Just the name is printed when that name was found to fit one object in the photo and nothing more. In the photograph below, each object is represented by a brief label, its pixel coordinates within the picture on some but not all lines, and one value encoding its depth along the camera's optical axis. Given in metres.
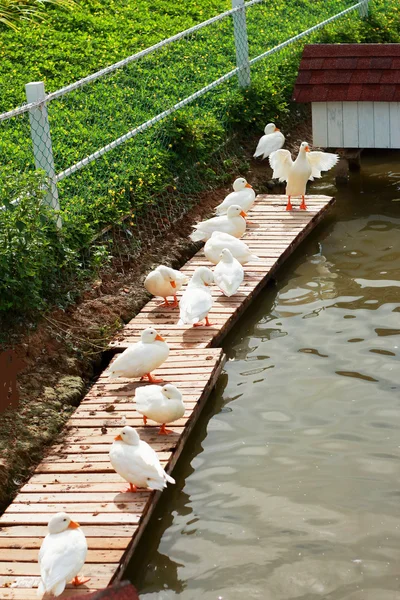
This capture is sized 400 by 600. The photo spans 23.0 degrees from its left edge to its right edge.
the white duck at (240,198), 10.12
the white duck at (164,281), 8.37
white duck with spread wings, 10.59
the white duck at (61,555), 5.06
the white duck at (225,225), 9.55
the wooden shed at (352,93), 11.40
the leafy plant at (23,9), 14.80
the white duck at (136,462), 5.84
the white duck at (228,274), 8.49
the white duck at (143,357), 7.17
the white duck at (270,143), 11.41
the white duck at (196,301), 7.90
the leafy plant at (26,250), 7.36
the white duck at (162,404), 6.52
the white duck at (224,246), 9.02
